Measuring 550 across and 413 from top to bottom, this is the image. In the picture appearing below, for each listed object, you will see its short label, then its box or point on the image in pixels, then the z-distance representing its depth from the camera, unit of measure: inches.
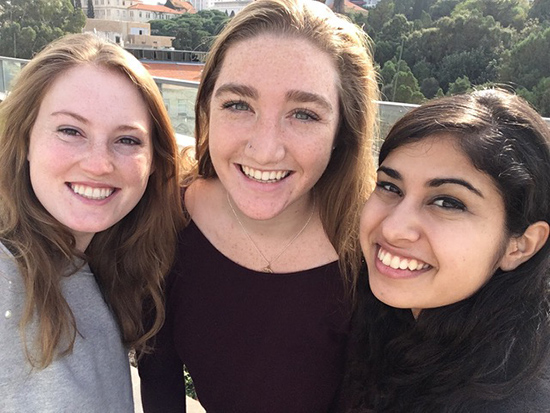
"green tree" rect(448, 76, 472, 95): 894.1
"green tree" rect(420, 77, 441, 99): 1034.7
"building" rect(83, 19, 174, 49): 2131.6
